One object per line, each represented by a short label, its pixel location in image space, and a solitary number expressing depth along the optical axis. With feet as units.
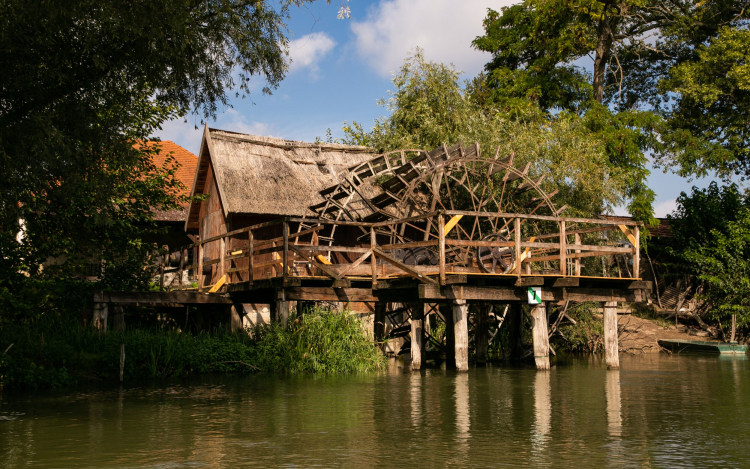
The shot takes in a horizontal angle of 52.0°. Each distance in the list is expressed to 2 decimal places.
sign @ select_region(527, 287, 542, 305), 53.31
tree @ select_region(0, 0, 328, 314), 36.47
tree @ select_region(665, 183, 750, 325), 88.43
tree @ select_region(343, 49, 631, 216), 77.20
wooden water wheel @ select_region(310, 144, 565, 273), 65.87
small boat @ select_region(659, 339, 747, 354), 78.95
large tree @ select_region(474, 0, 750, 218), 90.38
